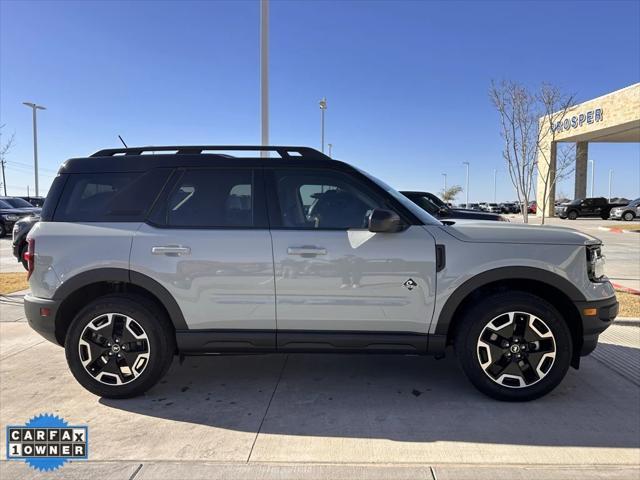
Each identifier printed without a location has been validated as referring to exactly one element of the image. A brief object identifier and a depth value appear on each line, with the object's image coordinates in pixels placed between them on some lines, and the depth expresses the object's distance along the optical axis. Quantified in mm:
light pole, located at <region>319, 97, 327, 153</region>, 22391
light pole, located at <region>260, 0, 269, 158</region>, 7492
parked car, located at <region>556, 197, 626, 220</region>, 32531
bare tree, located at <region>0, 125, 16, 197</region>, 32400
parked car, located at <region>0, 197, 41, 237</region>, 18141
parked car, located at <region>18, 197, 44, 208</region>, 26031
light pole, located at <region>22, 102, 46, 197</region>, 31622
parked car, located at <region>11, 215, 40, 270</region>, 4648
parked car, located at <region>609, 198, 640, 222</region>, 29328
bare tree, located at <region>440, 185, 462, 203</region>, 69019
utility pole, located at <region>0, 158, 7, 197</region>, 33562
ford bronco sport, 3412
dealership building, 26000
